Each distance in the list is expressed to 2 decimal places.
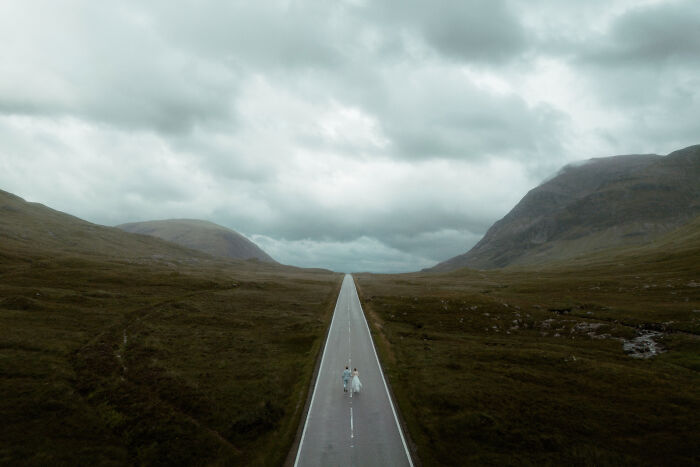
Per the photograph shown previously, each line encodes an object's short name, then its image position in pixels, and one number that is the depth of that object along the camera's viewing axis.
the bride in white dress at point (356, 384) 30.52
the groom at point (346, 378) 31.73
